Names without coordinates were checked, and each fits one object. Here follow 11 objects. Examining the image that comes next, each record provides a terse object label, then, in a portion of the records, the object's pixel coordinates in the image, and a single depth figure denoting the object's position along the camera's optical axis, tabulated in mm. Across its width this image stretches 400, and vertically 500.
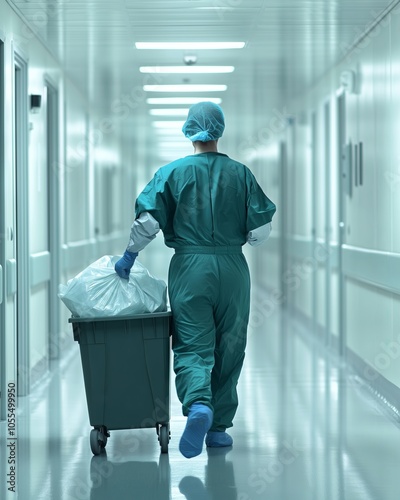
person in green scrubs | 8069
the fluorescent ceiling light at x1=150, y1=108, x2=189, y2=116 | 21513
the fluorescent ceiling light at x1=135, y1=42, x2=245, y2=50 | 13088
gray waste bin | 7921
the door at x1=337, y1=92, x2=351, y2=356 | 14325
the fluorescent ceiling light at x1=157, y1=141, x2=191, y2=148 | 33373
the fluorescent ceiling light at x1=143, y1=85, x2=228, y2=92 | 17471
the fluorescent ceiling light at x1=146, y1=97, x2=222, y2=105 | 19203
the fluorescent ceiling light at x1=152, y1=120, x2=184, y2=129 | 24593
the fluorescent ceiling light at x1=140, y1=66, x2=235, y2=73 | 15280
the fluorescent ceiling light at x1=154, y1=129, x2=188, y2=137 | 26888
